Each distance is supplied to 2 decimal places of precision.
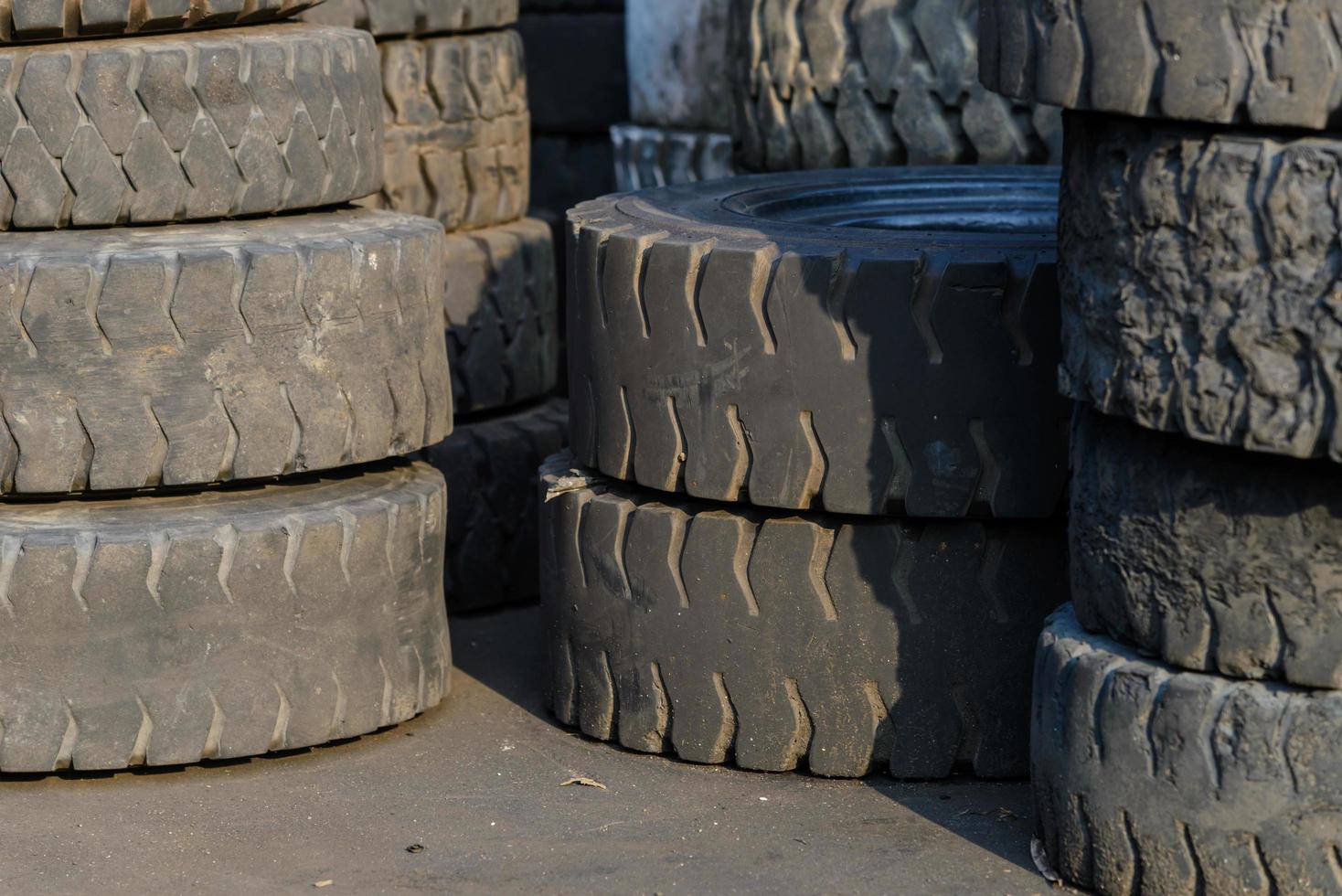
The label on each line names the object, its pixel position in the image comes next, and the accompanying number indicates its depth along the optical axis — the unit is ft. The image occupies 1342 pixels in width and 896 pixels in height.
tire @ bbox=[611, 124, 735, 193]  15.48
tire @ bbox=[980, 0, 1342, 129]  7.18
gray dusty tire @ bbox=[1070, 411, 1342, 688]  7.64
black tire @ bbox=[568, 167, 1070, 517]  9.55
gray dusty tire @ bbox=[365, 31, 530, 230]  13.60
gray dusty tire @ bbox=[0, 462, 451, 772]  10.00
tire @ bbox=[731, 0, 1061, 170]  12.89
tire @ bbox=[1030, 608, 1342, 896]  7.74
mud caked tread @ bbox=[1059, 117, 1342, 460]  7.22
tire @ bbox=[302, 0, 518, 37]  13.17
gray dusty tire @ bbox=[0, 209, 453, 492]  9.95
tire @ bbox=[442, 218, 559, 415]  13.74
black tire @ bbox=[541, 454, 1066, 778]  9.80
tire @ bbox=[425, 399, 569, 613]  13.66
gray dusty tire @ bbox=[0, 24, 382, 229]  10.13
